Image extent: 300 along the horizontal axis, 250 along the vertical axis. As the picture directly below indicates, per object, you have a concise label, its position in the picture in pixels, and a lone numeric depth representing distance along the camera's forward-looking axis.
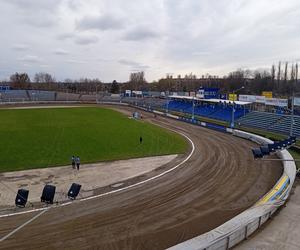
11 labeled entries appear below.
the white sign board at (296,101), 51.42
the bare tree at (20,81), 181.88
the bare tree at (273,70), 162.80
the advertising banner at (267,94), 62.23
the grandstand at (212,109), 72.84
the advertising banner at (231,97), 65.05
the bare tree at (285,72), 159.88
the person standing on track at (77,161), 28.20
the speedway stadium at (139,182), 15.62
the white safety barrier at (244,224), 13.07
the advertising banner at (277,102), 54.75
